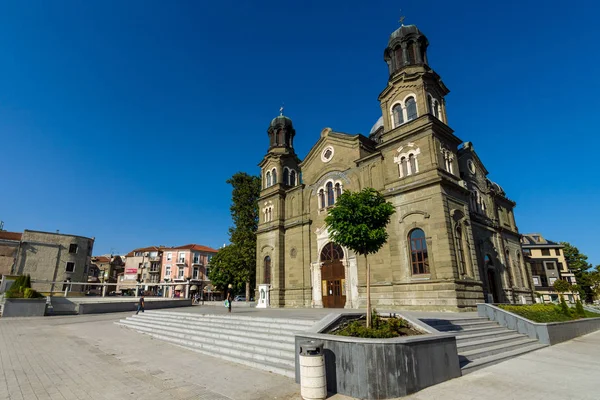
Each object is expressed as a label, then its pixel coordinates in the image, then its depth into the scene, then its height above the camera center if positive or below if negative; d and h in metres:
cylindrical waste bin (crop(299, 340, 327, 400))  6.52 -1.80
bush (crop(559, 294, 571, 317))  17.76 -1.44
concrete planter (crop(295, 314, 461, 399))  6.63 -1.70
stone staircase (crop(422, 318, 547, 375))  9.66 -2.07
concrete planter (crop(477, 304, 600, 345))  13.65 -1.85
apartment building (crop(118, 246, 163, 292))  69.12 +5.53
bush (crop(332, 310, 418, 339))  7.84 -1.09
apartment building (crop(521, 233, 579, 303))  55.69 +3.63
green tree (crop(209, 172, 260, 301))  37.34 +5.85
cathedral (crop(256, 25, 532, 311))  19.34 +5.52
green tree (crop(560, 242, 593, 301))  56.24 +3.72
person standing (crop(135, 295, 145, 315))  24.55 -1.10
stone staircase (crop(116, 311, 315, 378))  9.65 -1.88
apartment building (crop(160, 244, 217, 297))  66.81 +5.51
